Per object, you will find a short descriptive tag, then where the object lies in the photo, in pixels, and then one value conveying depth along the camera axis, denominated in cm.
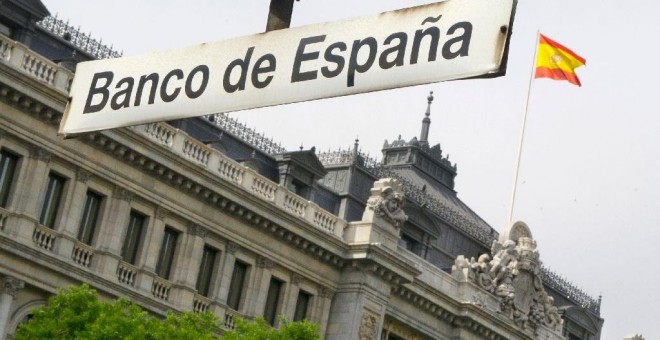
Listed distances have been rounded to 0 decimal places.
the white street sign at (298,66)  596
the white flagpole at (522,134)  6004
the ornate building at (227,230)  4019
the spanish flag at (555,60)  5925
